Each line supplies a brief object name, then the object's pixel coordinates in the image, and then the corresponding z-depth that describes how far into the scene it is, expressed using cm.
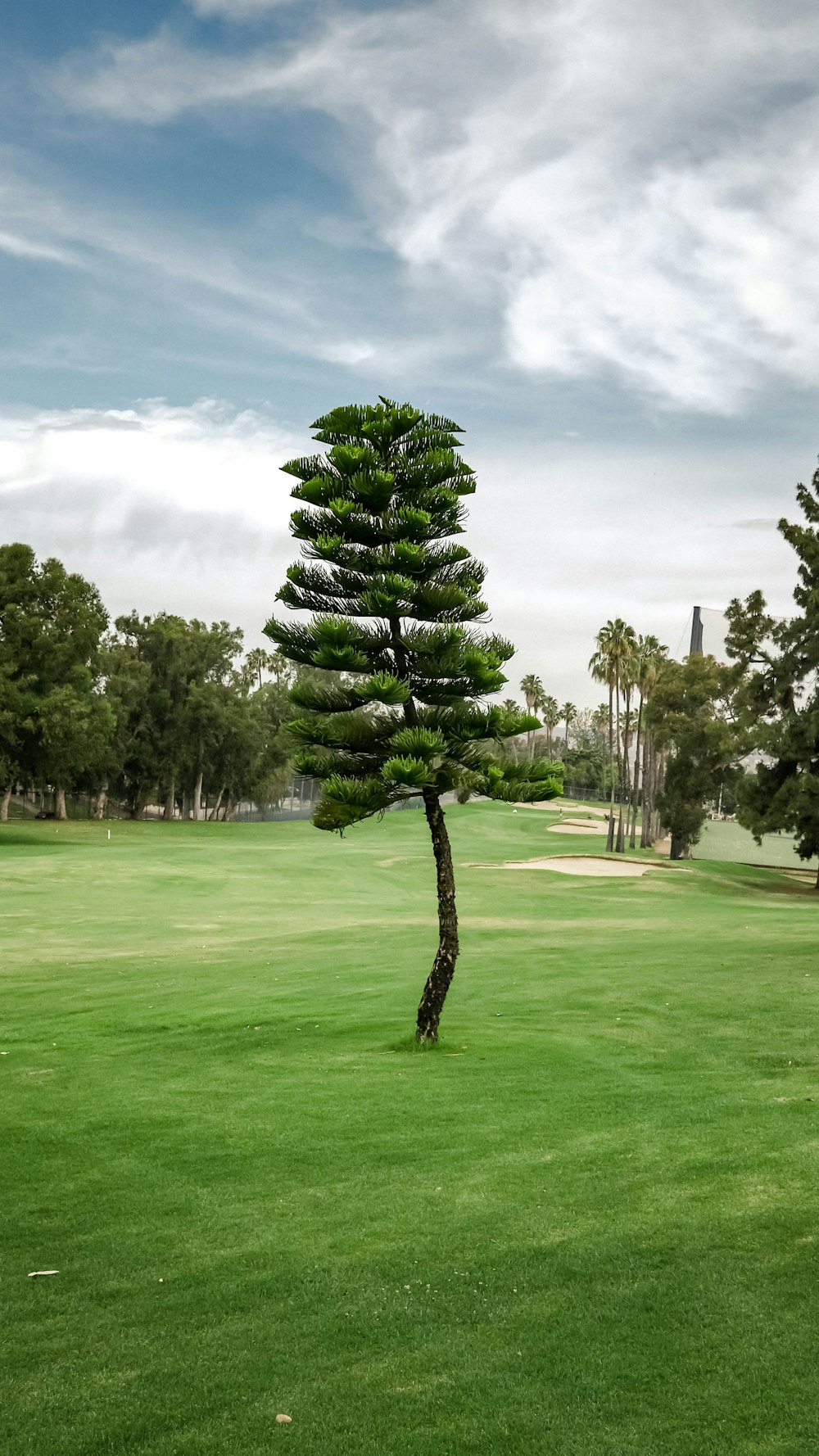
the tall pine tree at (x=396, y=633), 1254
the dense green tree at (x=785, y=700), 3869
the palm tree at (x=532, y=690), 11875
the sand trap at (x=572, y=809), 8806
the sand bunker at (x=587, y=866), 4475
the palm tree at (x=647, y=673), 6134
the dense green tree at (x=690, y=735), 5044
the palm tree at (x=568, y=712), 12998
